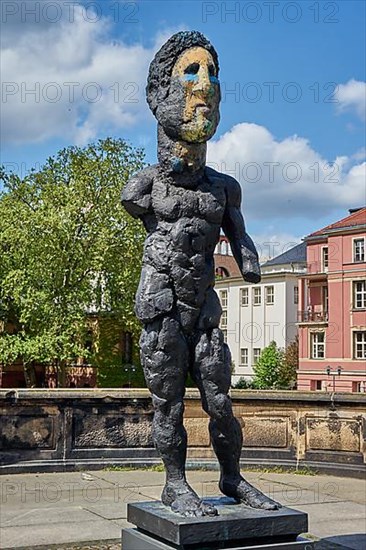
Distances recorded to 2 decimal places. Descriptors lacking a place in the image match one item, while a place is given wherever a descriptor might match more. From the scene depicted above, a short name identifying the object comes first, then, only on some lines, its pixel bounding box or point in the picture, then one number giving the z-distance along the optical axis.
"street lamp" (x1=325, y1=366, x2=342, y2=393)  51.47
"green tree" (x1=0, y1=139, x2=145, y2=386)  30.03
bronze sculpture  5.27
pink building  51.66
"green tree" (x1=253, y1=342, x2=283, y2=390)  60.41
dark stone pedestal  4.69
